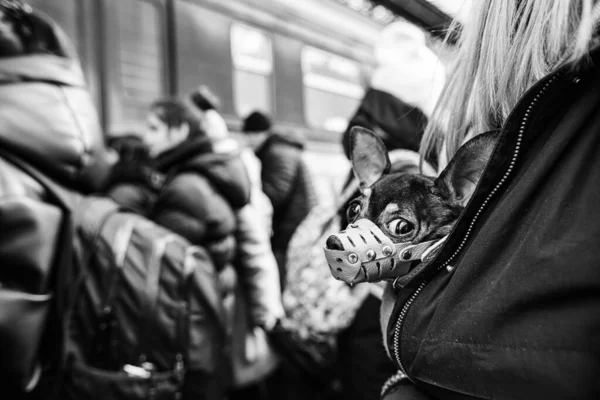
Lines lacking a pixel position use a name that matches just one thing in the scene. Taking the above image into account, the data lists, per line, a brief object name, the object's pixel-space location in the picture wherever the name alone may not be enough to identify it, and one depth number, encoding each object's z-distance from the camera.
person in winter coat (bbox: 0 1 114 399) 1.28
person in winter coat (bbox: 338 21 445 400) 1.51
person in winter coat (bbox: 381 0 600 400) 0.53
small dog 0.72
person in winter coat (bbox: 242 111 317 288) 2.82
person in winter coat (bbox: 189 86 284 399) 2.27
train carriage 2.88
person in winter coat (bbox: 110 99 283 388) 1.98
